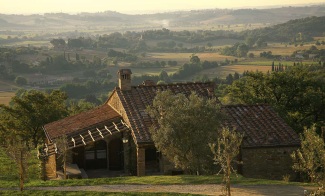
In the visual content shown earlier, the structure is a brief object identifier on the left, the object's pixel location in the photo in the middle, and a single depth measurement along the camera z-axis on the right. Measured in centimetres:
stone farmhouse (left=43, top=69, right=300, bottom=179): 2805
